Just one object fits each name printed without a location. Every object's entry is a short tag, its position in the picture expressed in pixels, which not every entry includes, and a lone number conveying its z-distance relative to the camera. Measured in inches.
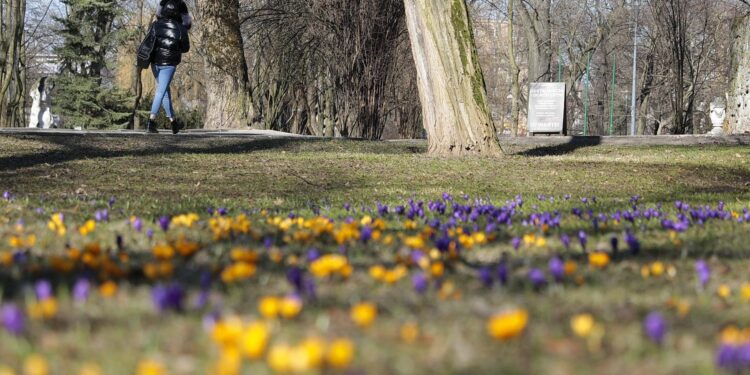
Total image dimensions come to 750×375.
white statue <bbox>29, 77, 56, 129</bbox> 3395.7
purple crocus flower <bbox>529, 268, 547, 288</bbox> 233.0
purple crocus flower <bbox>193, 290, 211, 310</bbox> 208.7
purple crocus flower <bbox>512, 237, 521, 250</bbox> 338.6
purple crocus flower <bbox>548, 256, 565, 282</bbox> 246.7
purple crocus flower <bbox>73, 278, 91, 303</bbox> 204.2
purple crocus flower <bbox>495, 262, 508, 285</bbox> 245.4
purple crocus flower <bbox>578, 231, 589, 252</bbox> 339.9
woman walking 1299.2
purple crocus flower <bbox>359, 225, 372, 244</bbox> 349.7
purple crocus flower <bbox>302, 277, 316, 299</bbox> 223.9
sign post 2162.9
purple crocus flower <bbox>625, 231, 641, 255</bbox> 327.4
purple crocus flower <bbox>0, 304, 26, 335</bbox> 178.1
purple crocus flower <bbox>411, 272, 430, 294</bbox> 225.3
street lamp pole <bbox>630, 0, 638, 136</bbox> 3706.4
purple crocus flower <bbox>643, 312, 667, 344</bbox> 177.6
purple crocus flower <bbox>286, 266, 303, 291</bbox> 225.9
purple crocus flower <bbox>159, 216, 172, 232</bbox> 381.7
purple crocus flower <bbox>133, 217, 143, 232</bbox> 393.4
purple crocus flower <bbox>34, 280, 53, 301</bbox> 196.7
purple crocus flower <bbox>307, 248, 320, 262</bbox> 272.0
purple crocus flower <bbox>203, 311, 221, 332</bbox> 185.6
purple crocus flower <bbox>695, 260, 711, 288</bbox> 252.7
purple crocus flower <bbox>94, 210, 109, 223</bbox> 448.8
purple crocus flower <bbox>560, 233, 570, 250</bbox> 348.2
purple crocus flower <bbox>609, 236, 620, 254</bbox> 322.7
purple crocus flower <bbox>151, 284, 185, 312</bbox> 199.8
